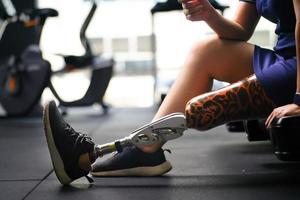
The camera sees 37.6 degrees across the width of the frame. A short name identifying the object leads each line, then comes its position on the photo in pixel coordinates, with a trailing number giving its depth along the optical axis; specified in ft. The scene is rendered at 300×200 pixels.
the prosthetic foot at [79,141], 4.91
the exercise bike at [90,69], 13.38
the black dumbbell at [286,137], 4.41
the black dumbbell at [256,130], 6.66
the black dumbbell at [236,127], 7.59
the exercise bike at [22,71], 12.23
